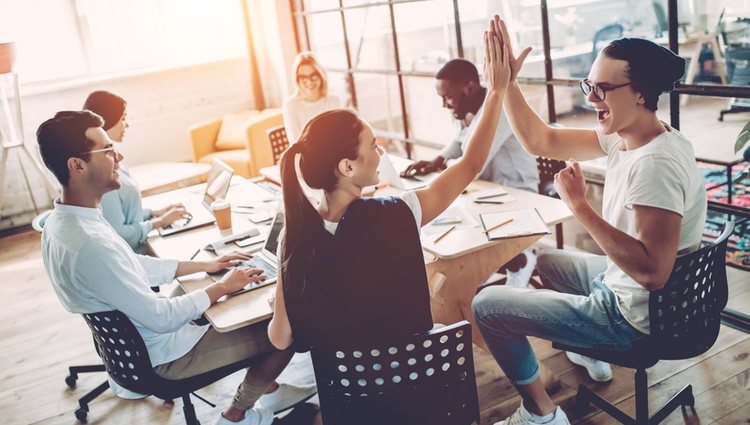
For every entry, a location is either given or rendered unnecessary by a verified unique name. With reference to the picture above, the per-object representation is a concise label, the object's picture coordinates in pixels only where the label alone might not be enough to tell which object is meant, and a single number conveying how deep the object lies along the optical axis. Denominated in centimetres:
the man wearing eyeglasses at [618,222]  179
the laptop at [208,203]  294
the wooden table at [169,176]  529
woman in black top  166
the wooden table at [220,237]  203
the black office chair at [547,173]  326
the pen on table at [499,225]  246
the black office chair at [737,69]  319
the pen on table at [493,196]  284
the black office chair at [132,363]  207
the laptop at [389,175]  293
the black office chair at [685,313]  188
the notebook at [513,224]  239
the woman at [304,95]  440
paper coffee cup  282
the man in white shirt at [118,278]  198
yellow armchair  530
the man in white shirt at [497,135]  309
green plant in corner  267
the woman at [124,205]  272
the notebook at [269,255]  233
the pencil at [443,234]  244
